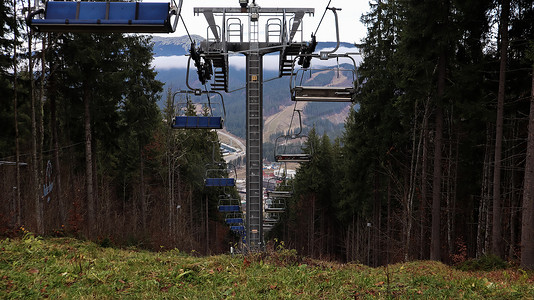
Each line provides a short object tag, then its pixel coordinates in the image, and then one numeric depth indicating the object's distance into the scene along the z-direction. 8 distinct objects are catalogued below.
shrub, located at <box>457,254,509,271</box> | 11.25
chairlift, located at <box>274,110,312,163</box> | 16.22
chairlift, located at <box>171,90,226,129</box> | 13.06
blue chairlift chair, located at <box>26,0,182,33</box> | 5.80
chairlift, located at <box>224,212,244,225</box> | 26.83
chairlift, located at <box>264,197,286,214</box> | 20.18
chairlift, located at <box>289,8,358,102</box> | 9.53
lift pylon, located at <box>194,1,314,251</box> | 12.38
